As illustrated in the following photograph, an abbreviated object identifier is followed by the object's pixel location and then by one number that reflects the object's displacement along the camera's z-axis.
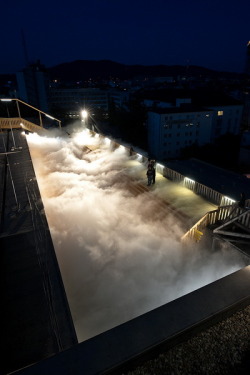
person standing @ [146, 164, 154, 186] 11.40
